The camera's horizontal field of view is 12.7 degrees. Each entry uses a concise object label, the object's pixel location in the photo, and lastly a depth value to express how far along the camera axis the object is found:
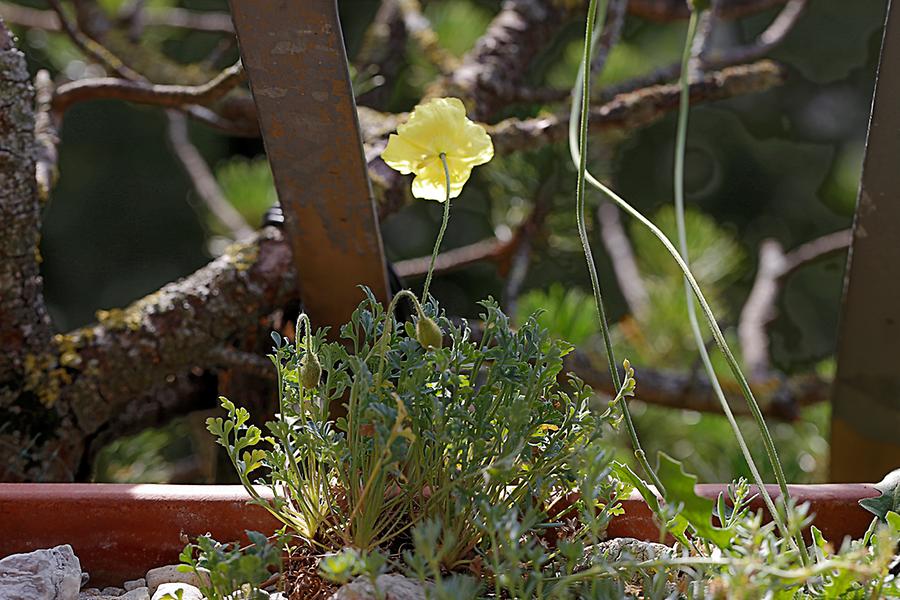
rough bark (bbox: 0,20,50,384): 1.58
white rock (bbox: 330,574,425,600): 1.39
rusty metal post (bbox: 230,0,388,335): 1.49
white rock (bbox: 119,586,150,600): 1.46
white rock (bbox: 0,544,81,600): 1.43
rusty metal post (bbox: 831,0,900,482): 1.52
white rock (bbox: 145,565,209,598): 1.46
